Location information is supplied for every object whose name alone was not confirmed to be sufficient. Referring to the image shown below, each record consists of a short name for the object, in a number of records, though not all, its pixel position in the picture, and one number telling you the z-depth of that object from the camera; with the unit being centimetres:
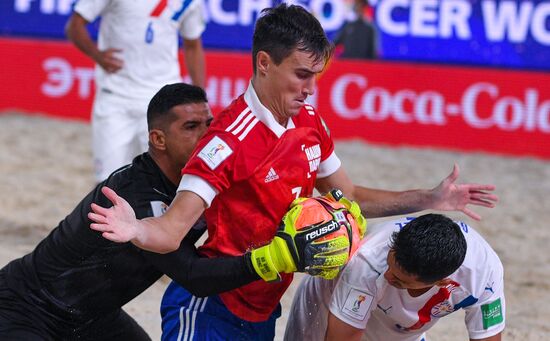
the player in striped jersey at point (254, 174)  723
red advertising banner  2150
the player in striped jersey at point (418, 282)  752
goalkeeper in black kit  768
